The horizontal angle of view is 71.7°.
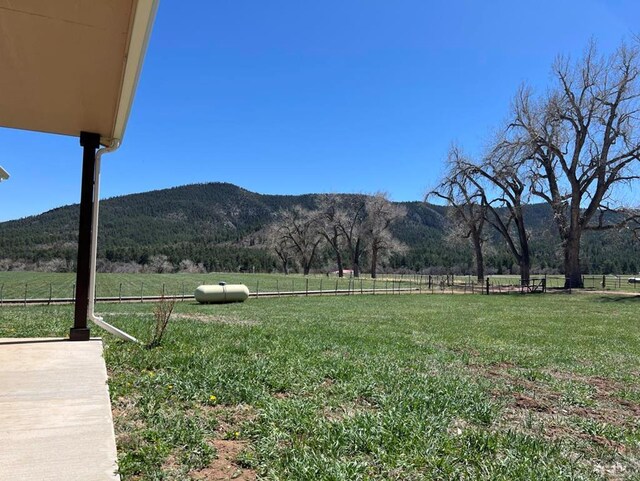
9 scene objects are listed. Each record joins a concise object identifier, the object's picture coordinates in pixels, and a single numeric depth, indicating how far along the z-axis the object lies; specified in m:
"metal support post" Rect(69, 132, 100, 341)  5.92
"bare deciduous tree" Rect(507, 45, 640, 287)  28.95
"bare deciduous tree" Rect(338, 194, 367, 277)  55.92
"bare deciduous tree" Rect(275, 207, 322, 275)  62.78
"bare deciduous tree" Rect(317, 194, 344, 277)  56.72
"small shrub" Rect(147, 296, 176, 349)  5.94
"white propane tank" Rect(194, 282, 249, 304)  20.16
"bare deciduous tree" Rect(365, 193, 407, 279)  55.09
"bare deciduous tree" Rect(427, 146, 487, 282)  35.77
